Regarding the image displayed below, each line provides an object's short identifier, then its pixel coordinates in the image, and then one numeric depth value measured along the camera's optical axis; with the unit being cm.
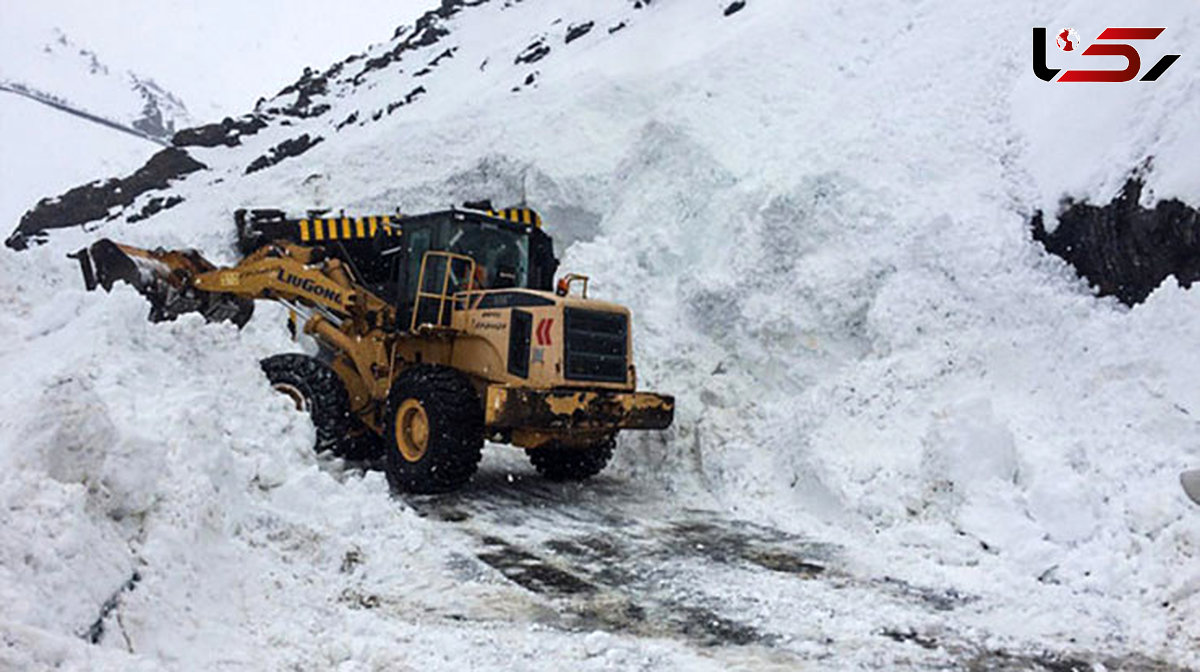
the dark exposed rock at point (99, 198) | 3006
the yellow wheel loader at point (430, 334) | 800
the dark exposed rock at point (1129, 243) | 708
